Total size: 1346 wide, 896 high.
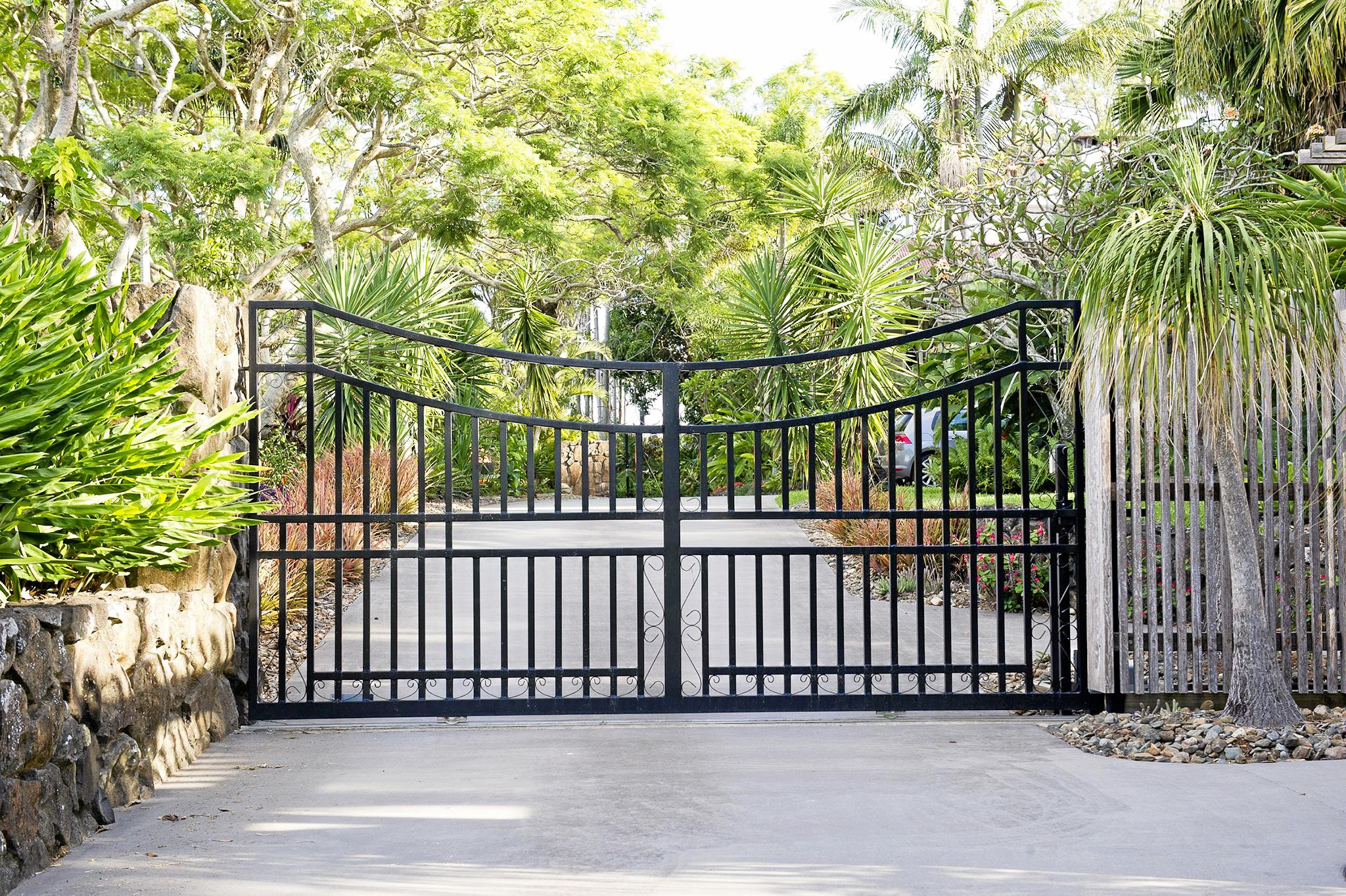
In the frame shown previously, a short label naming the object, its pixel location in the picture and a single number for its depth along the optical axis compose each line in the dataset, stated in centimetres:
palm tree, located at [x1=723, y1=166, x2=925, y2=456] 1152
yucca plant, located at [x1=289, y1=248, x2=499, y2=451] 1105
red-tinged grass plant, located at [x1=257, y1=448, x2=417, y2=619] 884
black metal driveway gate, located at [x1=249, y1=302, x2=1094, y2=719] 631
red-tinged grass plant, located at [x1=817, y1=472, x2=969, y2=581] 1055
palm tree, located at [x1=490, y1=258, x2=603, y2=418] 1507
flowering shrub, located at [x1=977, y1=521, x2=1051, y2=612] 971
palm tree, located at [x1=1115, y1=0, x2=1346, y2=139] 835
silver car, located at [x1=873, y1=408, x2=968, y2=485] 1365
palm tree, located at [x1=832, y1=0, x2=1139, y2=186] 2548
